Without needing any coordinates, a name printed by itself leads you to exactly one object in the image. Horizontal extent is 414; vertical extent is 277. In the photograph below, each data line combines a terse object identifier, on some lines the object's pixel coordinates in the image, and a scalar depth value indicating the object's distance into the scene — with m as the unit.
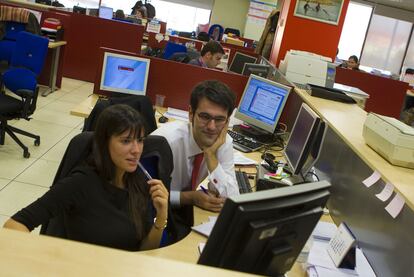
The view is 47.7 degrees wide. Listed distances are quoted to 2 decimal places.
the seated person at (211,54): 5.12
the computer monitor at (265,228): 1.10
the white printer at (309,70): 4.11
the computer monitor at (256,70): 4.70
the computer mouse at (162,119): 3.56
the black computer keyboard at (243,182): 2.43
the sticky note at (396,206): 1.67
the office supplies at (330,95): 3.33
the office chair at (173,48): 6.75
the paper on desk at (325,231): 2.06
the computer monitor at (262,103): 3.42
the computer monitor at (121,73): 3.81
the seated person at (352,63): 9.31
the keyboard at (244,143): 3.24
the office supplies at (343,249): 1.78
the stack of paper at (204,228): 1.90
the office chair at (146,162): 1.76
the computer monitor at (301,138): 2.42
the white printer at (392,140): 1.83
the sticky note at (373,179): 1.81
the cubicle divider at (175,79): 3.94
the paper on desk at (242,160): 2.94
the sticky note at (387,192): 1.69
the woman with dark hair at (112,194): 1.67
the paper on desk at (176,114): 3.72
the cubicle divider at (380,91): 6.31
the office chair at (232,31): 11.70
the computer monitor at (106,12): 8.70
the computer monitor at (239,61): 5.79
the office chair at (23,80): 3.97
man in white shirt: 2.19
